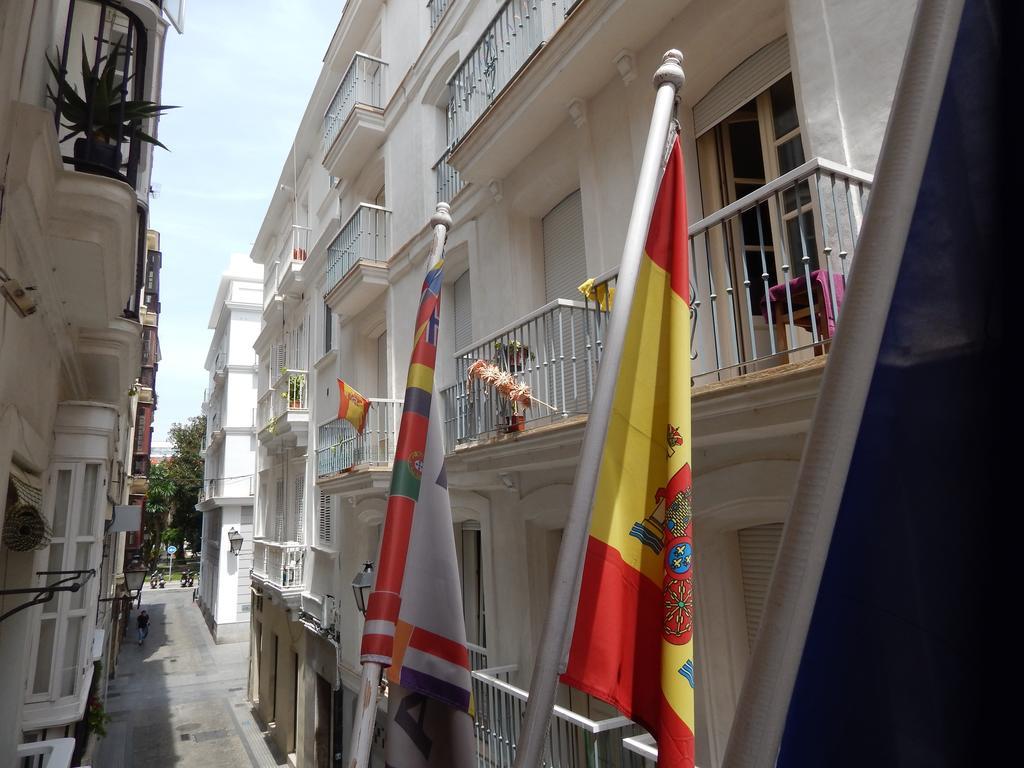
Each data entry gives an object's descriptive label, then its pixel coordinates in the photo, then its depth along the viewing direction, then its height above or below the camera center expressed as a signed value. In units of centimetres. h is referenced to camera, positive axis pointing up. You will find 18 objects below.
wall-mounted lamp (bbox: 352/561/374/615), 827 -67
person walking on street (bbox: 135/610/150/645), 2827 -366
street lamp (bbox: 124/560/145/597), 1216 -74
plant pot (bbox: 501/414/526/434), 618 +89
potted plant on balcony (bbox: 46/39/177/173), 421 +269
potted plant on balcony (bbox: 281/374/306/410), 1662 +341
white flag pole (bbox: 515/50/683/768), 188 +16
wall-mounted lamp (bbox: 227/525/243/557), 2072 -25
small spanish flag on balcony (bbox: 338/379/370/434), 918 +162
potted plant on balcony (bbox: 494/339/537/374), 663 +162
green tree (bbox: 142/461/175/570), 4528 +192
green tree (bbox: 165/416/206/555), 4631 +406
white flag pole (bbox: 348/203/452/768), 248 -72
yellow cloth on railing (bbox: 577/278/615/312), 509 +169
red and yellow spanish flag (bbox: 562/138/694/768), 215 -9
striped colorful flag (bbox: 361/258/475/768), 284 -37
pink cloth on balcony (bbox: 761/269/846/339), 362 +121
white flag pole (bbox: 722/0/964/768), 108 +16
